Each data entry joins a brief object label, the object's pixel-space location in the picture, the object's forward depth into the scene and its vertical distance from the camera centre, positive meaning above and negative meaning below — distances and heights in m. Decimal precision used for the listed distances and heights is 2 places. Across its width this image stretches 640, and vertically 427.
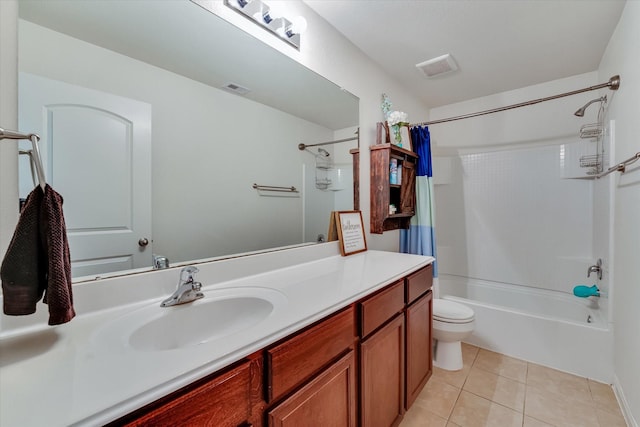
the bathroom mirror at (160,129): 0.81 +0.32
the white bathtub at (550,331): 1.81 -0.89
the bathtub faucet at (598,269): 2.08 -0.44
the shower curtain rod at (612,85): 1.69 +0.81
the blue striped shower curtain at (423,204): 2.35 +0.07
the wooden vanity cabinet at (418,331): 1.45 -0.69
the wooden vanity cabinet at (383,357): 1.09 -0.65
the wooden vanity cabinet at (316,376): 0.74 -0.52
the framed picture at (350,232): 1.78 -0.14
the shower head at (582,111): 1.96 +0.73
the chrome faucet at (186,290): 0.91 -0.27
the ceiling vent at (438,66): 2.11 +1.19
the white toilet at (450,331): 1.87 -0.84
